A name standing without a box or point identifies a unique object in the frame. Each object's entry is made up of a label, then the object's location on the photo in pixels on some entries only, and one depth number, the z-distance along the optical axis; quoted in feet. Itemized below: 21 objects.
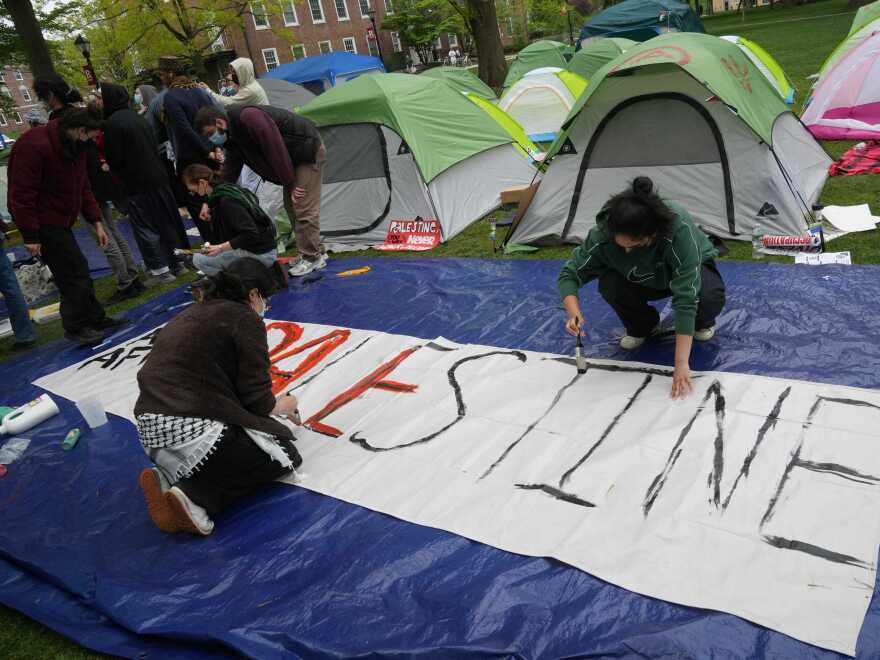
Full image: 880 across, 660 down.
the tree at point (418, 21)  120.26
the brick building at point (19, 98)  182.31
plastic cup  12.59
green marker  12.23
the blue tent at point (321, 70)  68.64
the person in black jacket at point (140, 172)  19.44
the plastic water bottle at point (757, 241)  14.65
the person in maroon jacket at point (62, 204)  15.23
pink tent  22.15
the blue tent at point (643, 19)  50.29
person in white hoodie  22.77
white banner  6.70
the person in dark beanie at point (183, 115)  20.11
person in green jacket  8.74
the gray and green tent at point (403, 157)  20.70
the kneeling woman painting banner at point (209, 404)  8.64
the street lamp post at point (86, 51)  42.39
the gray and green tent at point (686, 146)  15.16
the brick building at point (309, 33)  111.04
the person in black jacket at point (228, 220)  16.01
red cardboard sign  20.20
